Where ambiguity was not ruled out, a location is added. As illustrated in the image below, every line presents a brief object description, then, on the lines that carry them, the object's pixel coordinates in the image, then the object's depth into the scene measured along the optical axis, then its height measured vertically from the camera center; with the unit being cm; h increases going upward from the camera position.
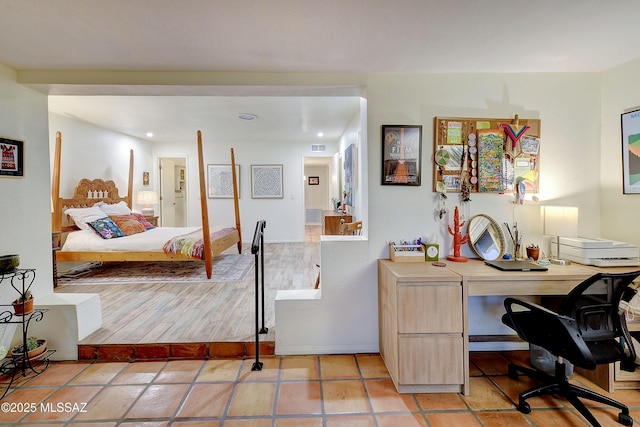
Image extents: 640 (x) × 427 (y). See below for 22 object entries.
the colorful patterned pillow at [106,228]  436 -26
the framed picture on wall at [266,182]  698 +64
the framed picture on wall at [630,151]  223 +44
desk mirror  244 -22
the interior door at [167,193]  716 +42
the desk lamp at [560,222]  228 -9
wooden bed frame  405 -28
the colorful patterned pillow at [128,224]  467 -22
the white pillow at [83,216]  439 -9
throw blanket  414 -49
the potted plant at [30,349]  218 -101
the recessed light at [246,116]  462 +145
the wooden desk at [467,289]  195 -50
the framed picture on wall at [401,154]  244 +45
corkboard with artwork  246 +45
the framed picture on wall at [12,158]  224 +39
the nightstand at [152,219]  586 -18
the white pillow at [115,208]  495 +3
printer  211 -30
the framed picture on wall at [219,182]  694 +64
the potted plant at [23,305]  213 -66
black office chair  160 -68
